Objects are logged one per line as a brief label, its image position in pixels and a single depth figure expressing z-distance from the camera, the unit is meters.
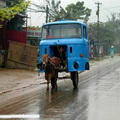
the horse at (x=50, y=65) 12.23
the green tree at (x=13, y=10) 13.09
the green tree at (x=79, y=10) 50.71
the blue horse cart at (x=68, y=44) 13.15
